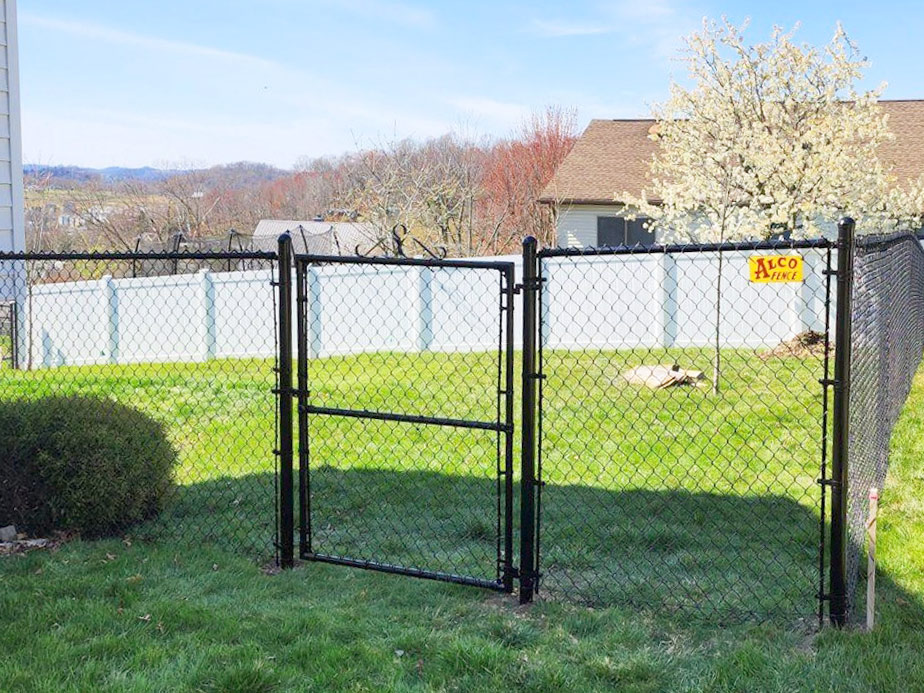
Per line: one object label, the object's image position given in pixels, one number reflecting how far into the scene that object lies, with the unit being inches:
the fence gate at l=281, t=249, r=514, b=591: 199.9
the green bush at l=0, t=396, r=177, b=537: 217.2
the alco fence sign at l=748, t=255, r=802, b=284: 160.7
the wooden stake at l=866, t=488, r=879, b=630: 154.0
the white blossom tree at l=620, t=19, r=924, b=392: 593.9
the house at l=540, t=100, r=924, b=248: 836.0
